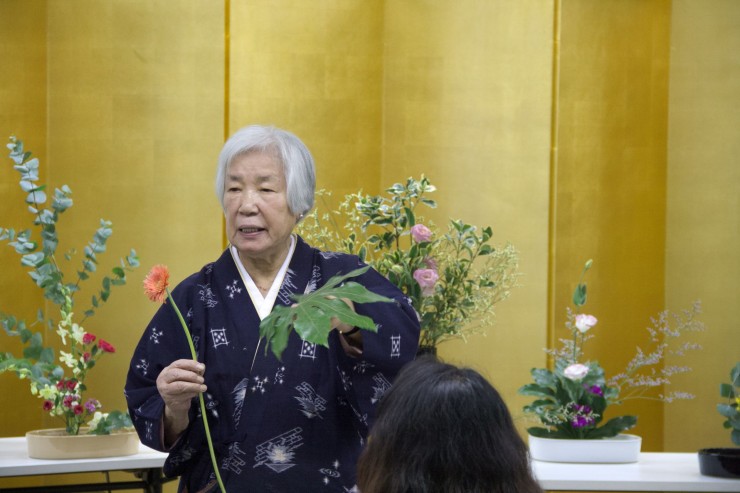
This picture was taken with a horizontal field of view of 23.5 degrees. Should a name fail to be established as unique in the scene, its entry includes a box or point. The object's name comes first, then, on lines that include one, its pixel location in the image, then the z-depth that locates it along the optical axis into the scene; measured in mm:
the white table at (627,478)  4596
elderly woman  3119
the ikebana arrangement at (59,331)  5079
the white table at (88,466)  4877
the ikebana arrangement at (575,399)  5036
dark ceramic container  4775
